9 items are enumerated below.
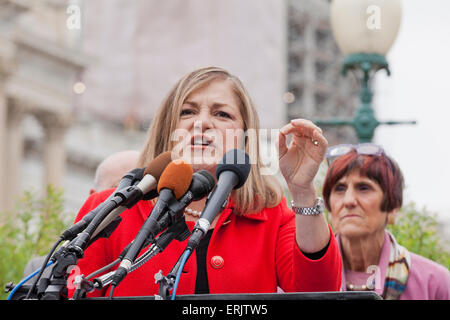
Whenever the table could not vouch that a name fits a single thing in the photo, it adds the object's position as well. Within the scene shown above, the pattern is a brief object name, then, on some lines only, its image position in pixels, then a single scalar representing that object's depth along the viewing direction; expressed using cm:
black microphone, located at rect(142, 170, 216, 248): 467
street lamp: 1151
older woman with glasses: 808
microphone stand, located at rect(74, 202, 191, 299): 451
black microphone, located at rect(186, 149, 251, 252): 452
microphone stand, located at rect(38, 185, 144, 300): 435
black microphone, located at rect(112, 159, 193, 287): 450
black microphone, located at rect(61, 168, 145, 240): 470
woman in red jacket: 549
